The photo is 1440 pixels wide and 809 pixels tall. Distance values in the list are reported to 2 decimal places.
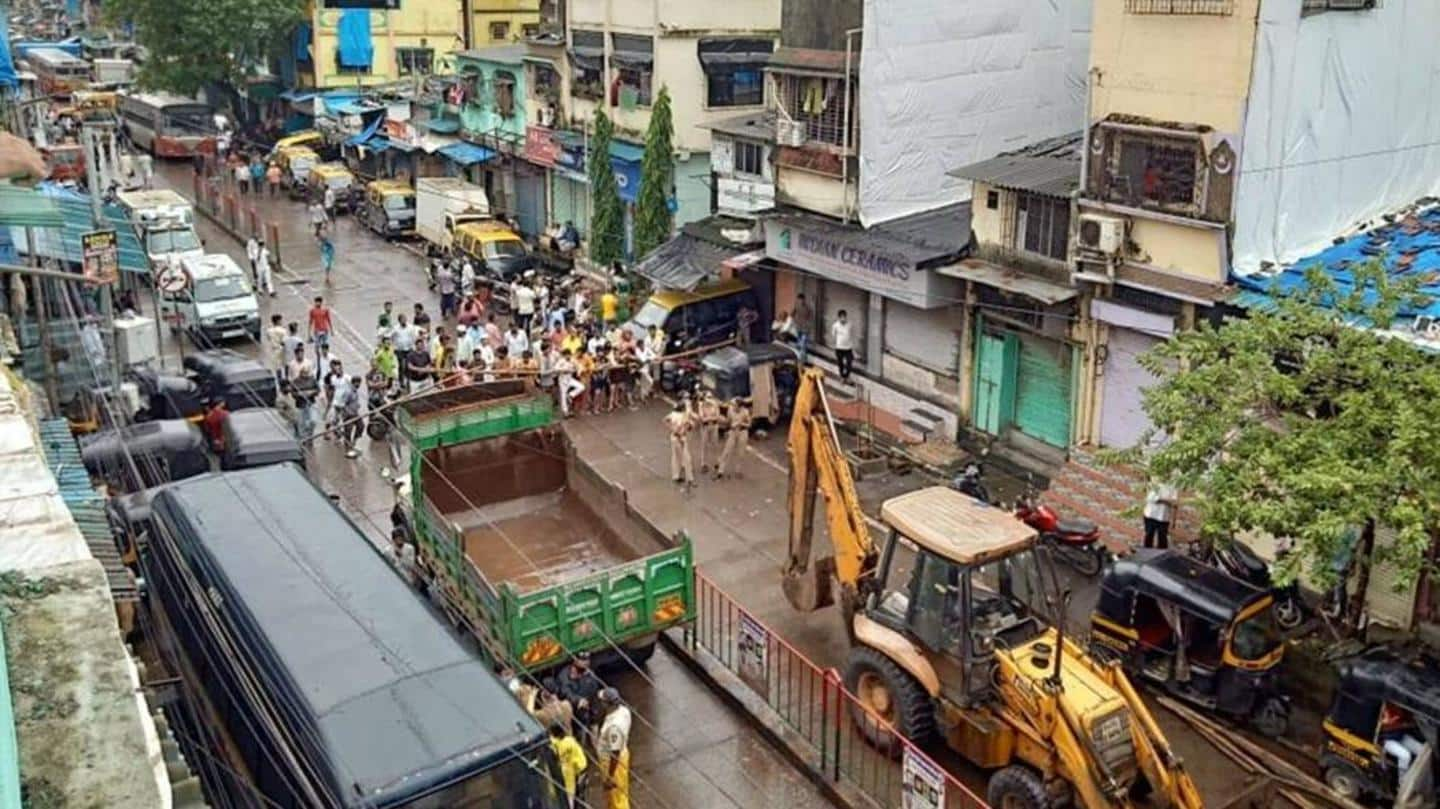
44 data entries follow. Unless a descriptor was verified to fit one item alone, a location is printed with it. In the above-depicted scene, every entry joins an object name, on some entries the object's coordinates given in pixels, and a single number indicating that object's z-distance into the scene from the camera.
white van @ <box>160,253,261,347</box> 29.20
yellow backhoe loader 11.31
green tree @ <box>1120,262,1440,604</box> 12.06
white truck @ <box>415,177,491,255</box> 36.22
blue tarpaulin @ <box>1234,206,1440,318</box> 16.33
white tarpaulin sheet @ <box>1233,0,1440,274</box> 17.25
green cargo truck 13.89
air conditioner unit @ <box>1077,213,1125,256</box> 18.47
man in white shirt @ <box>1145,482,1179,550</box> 17.05
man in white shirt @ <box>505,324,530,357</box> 25.69
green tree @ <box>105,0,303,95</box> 48.88
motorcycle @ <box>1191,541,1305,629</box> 14.97
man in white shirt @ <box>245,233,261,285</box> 33.06
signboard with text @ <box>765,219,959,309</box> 21.86
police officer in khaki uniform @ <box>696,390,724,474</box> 21.88
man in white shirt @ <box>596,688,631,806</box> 12.38
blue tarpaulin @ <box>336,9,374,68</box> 52.59
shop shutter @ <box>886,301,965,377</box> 22.38
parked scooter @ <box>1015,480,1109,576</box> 17.77
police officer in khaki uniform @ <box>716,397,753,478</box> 21.58
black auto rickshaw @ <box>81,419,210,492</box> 18.98
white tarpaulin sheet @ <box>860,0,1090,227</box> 22.91
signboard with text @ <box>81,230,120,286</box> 20.12
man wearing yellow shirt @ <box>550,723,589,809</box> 12.00
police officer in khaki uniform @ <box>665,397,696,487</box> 21.03
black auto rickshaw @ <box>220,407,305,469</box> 19.33
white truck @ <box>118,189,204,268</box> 32.38
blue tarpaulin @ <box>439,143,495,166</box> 40.16
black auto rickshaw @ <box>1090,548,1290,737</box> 13.62
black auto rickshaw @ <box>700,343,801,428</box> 23.27
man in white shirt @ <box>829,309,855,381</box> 24.05
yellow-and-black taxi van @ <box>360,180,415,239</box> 39.88
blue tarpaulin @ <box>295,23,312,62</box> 54.25
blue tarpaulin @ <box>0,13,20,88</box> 22.94
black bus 9.78
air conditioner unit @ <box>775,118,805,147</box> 24.72
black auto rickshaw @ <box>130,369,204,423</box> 22.55
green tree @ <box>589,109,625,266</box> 32.03
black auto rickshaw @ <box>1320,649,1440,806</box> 11.62
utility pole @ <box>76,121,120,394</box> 21.77
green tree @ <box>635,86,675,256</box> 30.02
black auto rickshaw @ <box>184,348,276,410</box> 22.98
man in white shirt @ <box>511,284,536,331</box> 29.45
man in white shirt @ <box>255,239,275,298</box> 33.03
